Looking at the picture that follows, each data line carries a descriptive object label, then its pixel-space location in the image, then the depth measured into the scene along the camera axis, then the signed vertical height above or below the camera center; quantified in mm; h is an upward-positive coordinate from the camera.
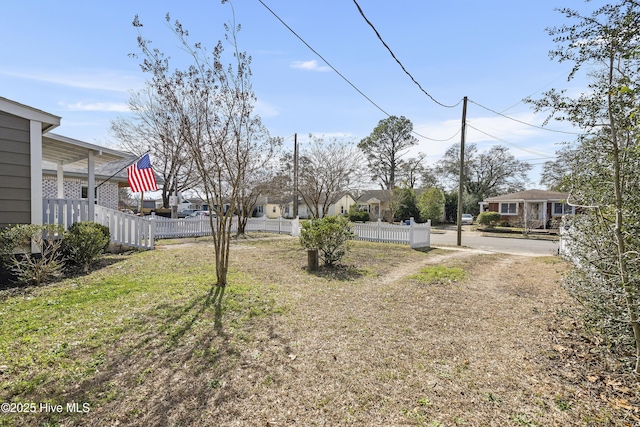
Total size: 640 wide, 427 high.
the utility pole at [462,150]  13141 +2669
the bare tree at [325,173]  18078 +2152
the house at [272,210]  48781 -133
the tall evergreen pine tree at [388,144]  39438 +8463
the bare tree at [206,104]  5289 +1874
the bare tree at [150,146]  16516 +4046
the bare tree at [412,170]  39156 +5159
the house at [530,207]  25484 +389
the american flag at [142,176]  11602 +1219
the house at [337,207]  46147 +431
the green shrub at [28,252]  5270 -788
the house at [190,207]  59328 +435
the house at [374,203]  38562 +970
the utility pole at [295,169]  18267 +2428
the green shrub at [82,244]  6242 -728
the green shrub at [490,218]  26141 -628
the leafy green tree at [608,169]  2645 +409
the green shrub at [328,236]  7828 -658
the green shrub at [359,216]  33250 -618
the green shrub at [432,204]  30141 +651
